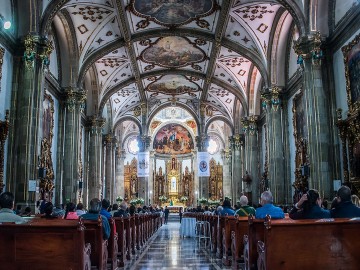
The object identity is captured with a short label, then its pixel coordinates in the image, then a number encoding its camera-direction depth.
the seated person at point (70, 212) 9.25
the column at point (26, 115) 12.98
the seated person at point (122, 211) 10.82
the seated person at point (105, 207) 8.15
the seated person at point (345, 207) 5.48
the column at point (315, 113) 12.79
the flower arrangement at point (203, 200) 32.97
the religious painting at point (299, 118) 17.41
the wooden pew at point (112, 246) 7.79
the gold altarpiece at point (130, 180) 43.81
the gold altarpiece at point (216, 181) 43.88
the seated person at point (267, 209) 6.25
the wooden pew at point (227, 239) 8.99
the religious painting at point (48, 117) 17.69
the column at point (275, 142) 18.52
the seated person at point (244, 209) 8.80
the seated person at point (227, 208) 11.06
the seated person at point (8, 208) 5.46
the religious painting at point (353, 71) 12.14
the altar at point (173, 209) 41.84
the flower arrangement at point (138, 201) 34.47
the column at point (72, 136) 19.09
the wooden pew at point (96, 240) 6.39
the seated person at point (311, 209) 5.31
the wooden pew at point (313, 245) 4.42
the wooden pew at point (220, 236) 10.44
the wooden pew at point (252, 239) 5.89
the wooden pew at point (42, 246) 4.64
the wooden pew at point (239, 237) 7.86
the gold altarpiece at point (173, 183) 44.34
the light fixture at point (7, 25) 12.96
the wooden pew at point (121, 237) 9.03
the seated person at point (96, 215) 6.71
